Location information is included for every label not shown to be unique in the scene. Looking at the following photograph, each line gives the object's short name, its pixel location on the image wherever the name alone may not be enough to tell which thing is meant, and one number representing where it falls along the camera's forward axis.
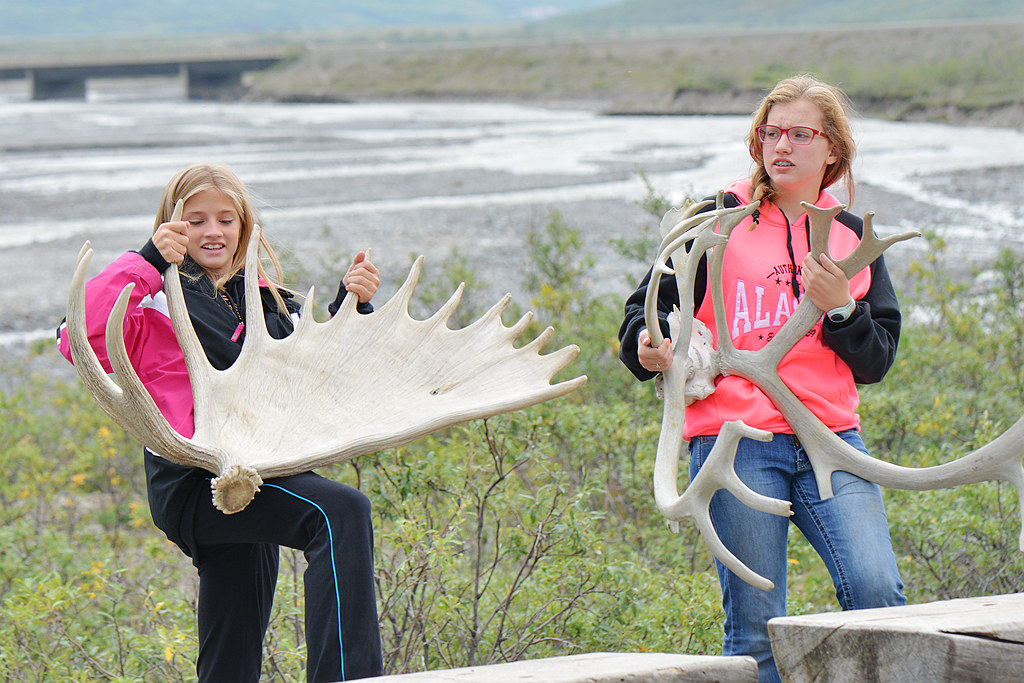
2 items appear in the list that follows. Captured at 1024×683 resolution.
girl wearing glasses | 5.98
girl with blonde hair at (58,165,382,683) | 5.71
